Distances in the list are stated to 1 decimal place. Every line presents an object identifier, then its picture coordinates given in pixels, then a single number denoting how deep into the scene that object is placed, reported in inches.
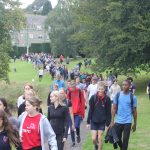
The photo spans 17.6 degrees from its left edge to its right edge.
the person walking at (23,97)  378.8
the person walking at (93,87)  643.3
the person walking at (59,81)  625.3
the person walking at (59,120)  380.2
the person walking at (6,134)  232.6
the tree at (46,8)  5984.3
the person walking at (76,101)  498.6
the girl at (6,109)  277.7
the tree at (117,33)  1254.9
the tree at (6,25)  1250.6
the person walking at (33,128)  270.7
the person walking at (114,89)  725.9
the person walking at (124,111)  409.1
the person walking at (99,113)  420.8
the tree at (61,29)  2898.6
